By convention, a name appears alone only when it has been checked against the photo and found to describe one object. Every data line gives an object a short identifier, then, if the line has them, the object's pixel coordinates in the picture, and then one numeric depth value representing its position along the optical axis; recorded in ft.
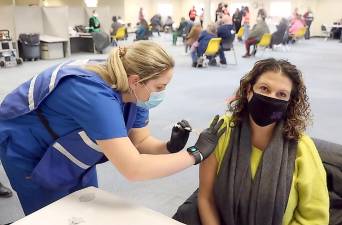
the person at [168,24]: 59.62
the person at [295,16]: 44.88
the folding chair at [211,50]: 25.66
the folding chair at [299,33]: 43.62
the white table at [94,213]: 3.74
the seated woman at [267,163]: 4.42
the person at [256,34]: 31.32
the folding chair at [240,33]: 45.98
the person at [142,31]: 39.91
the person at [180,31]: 42.19
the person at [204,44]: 26.11
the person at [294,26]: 43.37
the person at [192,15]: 51.08
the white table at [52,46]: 29.94
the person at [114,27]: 40.01
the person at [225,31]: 26.76
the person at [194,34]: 27.81
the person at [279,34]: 35.09
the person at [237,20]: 46.88
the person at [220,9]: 43.86
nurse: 3.91
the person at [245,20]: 47.78
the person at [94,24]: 34.32
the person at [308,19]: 50.34
